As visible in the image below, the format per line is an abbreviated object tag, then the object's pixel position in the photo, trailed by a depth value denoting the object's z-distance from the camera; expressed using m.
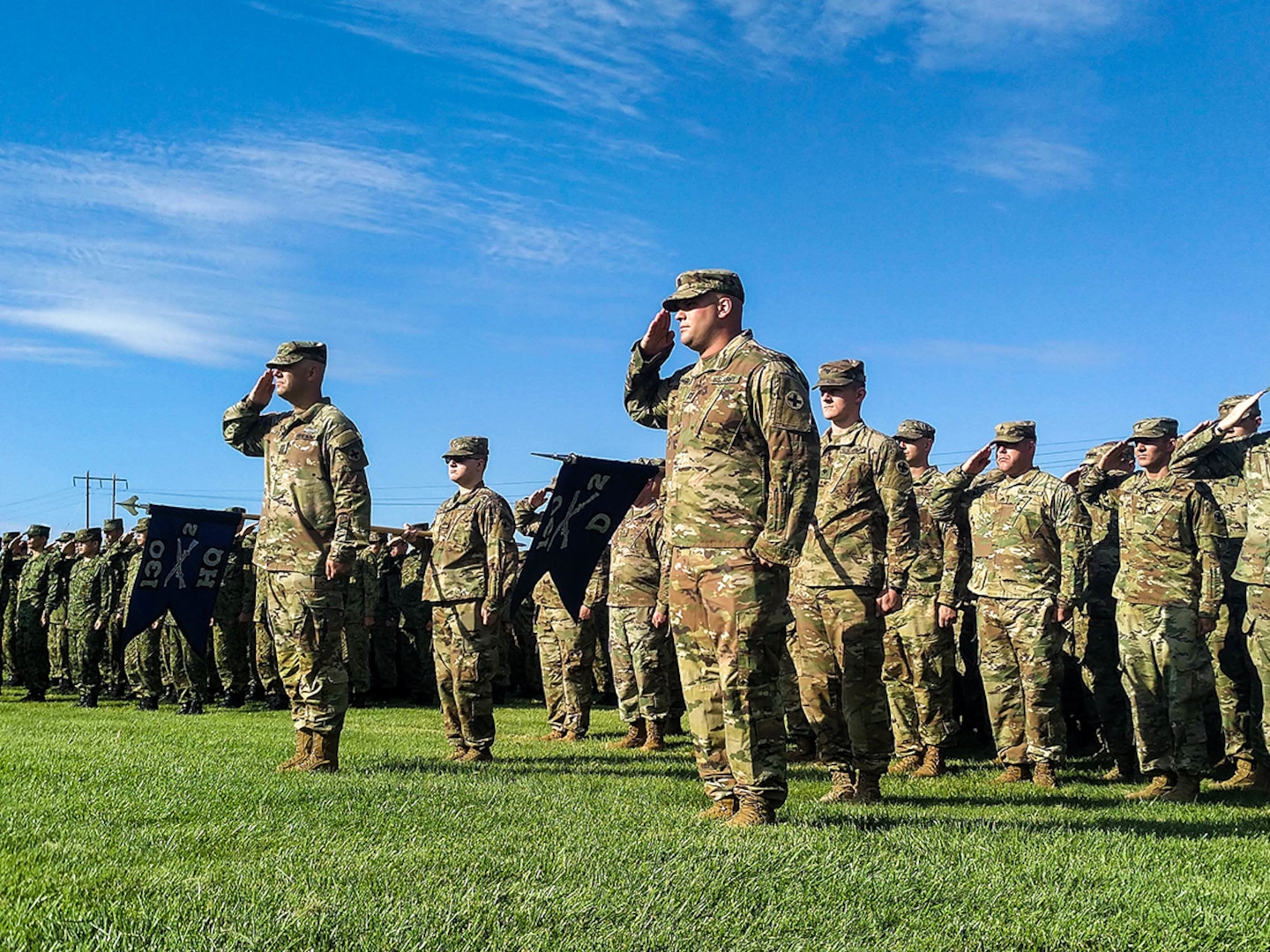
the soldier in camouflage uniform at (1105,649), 9.39
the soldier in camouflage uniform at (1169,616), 8.05
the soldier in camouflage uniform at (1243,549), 7.90
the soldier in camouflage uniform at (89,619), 16.44
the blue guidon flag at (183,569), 11.50
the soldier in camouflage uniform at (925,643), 9.73
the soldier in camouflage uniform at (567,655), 12.05
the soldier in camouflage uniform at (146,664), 15.57
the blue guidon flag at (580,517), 9.21
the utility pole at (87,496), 74.19
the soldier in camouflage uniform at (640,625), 11.15
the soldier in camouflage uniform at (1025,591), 8.72
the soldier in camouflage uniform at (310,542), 7.64
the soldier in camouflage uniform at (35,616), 18.41
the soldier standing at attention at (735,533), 5.54
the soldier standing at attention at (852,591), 7.16
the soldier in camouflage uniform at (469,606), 9.12
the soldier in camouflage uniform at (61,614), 18.23
